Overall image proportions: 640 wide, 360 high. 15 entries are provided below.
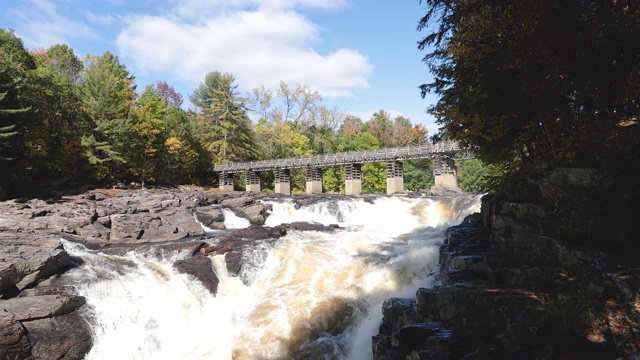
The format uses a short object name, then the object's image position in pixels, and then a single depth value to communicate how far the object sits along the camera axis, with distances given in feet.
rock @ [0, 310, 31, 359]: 30.16
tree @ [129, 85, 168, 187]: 127.03
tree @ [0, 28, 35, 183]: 82.74
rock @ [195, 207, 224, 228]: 78.82
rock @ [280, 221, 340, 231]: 70.76
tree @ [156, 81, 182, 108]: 248.73
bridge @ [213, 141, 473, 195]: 117.19
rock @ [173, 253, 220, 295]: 44.65
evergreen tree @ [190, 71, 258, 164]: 177.06
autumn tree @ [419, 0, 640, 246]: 22.44
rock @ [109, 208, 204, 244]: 63.16
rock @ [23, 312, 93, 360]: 32.09
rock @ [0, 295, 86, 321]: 32.73
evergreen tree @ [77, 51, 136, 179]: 111.96
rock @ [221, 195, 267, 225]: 84.12
